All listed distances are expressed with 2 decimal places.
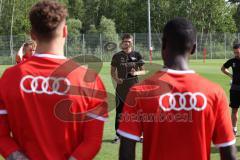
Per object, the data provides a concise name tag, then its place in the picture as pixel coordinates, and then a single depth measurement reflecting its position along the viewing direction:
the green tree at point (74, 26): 61.64
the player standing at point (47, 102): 3.36
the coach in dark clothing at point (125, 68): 9.76
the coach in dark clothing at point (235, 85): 10.25
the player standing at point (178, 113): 3.26
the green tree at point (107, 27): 60.08
